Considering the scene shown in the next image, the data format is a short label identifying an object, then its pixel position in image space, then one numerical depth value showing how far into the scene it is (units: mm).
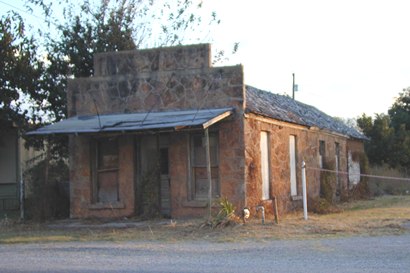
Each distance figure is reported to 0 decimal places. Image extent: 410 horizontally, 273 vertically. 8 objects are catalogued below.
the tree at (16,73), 18594
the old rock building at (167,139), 14852
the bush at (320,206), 17812
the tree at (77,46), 19766
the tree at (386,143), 34625
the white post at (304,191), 14502
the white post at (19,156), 21969
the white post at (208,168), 13734
